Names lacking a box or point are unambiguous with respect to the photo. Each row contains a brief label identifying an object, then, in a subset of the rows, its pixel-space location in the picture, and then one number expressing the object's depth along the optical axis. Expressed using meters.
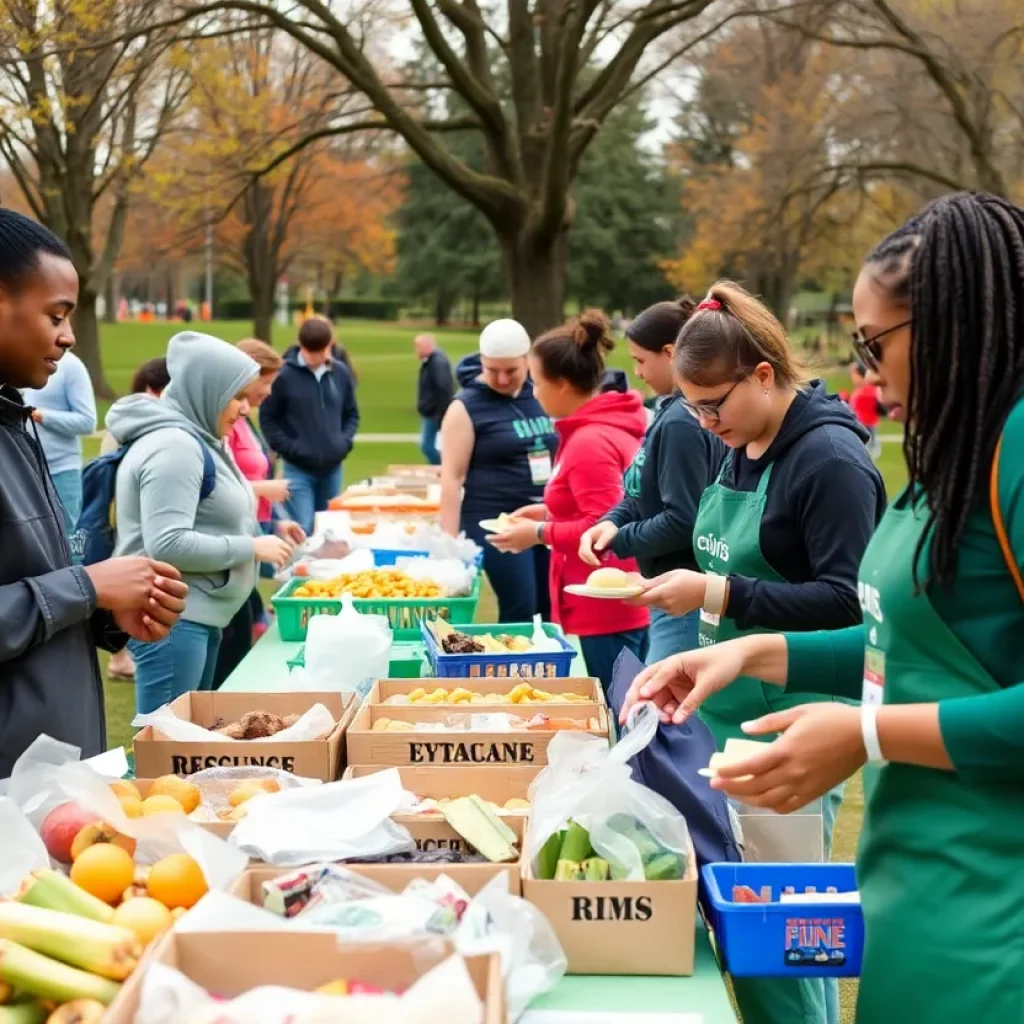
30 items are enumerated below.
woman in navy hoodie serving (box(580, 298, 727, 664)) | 3.92
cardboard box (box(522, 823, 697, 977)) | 2.02
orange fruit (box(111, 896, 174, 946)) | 1.82
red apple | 2.11
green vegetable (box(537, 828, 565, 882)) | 2.11
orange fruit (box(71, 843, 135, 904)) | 1.97
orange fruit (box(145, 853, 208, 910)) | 1.93
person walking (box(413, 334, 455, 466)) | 13.30
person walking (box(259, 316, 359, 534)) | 8.83
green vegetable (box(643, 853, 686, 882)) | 2.09
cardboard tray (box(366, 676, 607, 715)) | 3.36
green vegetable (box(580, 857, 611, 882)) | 2.07
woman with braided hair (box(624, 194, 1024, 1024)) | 1.62
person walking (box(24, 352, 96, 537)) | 7.22
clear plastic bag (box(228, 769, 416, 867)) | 2.11
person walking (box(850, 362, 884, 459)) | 12.02
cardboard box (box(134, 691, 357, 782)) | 2.75
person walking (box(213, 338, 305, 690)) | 5.19
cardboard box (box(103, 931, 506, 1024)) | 1.70
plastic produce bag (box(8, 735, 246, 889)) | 1.98
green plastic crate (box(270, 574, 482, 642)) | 4.54
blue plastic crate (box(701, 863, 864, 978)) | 2.00
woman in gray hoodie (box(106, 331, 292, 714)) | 3.95
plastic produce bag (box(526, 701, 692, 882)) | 2.12
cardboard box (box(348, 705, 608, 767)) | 2.80
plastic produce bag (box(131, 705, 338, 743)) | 2.83
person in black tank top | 5.96
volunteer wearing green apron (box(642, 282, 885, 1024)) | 2.73
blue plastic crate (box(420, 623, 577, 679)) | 3.60
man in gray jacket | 2.42
